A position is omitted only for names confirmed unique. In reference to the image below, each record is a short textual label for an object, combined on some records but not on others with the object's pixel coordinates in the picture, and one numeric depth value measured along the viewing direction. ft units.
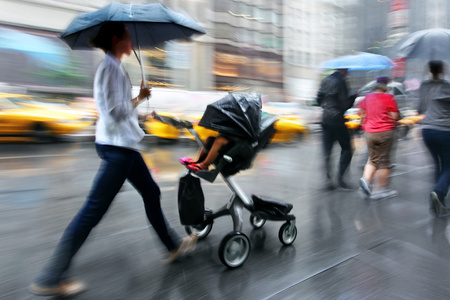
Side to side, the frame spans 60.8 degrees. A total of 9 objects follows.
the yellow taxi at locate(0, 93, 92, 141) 31.91
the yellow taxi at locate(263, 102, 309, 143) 40.22
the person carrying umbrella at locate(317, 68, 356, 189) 18.61
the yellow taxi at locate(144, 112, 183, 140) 36.09
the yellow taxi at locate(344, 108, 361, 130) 39.70
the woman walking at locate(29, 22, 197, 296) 8.61
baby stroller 10.18
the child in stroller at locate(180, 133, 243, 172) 10.41
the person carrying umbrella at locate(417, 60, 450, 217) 14.98
